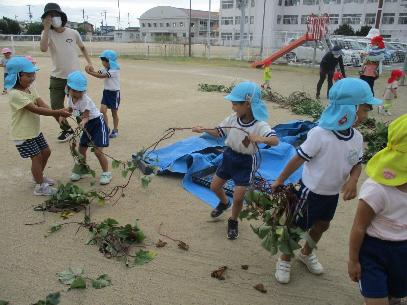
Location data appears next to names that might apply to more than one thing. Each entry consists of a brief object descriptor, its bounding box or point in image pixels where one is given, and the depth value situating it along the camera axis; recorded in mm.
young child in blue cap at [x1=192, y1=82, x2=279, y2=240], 3100
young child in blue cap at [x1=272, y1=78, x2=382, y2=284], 2453
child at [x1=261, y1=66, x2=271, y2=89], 12562
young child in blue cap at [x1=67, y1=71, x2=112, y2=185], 4461
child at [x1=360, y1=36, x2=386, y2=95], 8883
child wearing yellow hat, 1859
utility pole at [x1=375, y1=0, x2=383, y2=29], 30934
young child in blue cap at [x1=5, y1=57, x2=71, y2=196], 3988
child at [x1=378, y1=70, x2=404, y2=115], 8945
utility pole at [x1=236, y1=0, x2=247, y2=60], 25875
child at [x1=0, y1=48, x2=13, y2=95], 10578
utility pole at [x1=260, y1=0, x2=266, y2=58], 27055
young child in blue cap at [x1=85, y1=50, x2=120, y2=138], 6328
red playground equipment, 18372
